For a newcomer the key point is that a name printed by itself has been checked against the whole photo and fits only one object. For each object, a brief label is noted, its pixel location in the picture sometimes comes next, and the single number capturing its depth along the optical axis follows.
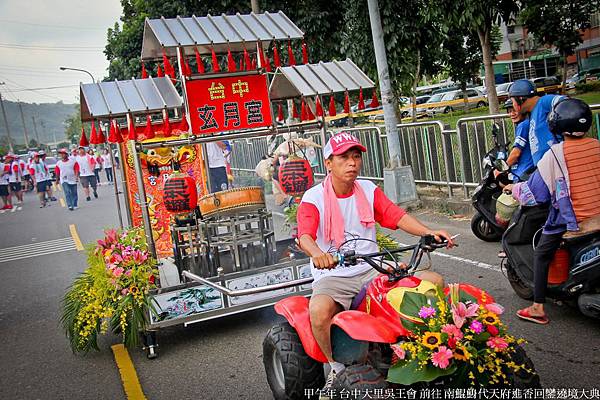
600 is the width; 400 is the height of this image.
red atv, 3.29
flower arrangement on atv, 3.05
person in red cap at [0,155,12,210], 24.17
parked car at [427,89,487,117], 41.16
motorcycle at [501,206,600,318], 4.96
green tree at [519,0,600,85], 27.30
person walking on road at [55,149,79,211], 20.05
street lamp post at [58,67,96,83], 49.72
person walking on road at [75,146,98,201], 22.52
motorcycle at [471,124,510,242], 8.06
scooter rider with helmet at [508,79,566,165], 6.33
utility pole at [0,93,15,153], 68.94
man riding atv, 4.01
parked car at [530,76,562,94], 38.56
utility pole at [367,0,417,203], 12.09
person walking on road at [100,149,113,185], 32.59
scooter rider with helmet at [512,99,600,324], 4.94
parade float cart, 6.06
